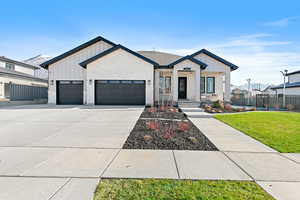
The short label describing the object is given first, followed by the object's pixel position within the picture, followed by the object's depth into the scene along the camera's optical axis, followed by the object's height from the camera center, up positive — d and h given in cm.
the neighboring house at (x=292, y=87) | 2395 +200
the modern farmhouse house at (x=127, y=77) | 1598 +221
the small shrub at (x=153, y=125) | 716 -121
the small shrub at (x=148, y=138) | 565 -138
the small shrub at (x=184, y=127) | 703 -124
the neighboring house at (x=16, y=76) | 1809 +258
